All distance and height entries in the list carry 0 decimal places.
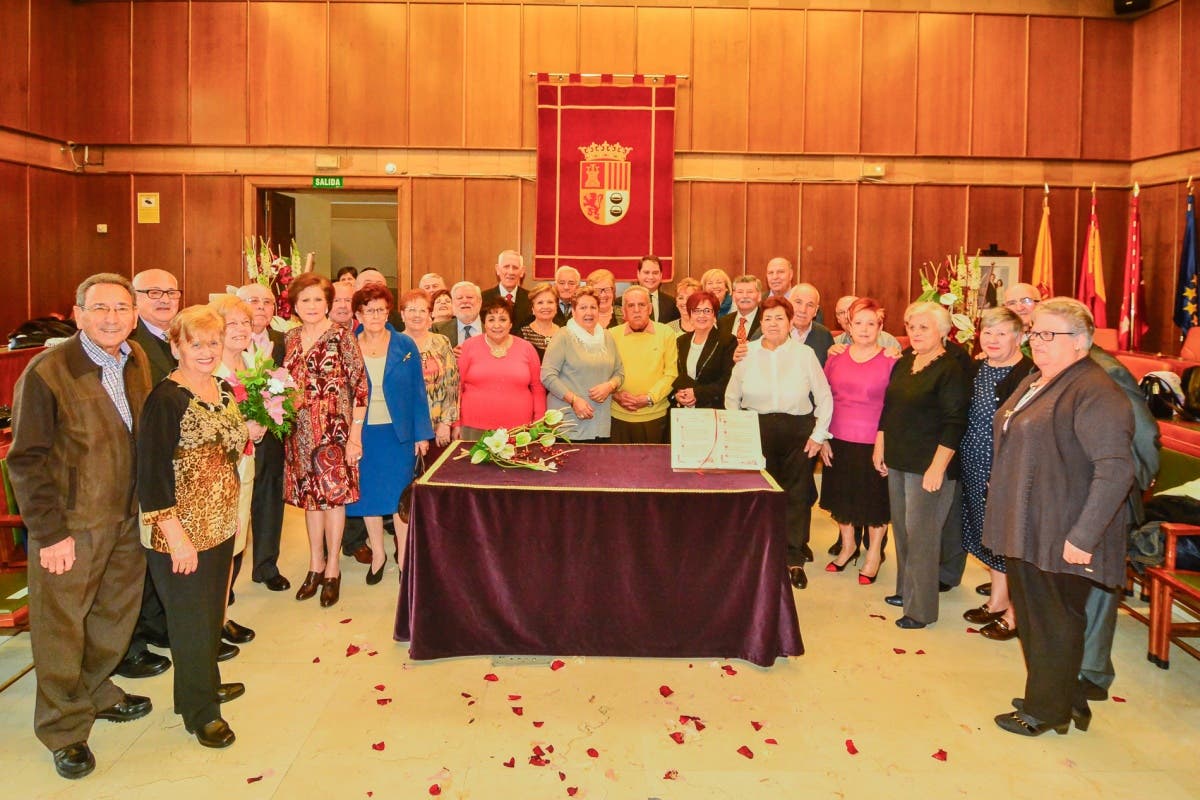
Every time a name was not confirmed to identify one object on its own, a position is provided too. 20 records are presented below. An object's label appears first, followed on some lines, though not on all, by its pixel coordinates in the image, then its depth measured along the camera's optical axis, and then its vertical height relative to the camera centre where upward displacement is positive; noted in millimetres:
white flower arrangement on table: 3969 -536
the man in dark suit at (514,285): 6477 +369
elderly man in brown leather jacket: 2750 -507
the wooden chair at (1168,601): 3768 -1170
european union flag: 9148 +643
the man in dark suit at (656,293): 6838 +342
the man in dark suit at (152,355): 3721 -116
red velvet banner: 9961 +1859
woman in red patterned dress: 4422 -398
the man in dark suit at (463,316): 5777 +112
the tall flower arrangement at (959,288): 4566 +389
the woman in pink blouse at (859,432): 4766 -535
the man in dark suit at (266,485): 4762 -857
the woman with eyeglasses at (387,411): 4602 -428
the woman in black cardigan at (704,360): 5301 -156
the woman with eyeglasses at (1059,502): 2928 -573
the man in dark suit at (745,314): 5496 +142
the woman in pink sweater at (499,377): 5023 -254
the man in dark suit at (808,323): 5520 +86
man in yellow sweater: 5281 -216
